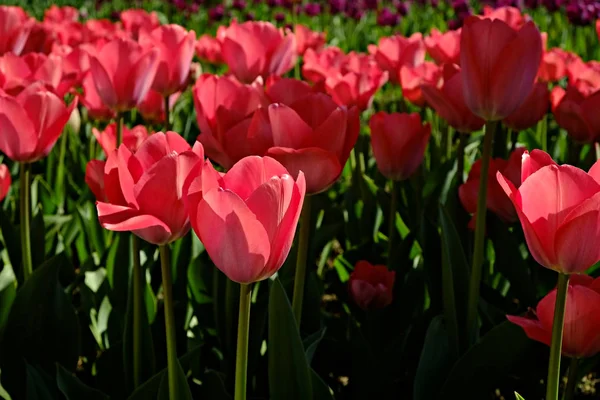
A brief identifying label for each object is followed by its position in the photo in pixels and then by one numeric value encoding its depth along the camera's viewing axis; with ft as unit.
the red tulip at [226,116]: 3.09
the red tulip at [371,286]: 3.51
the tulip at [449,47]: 4.20
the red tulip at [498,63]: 3.08
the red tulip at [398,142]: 3.63
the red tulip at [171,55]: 3.94
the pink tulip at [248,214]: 2.59
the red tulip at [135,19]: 5.81
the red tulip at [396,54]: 4.54
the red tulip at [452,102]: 3.57
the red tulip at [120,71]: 3.73
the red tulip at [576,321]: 2.84
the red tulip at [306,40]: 5.94
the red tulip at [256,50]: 4.18
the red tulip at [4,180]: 3.56
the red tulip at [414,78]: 4.25
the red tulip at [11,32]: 4.78
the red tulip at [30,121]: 3.30
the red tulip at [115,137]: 3.43
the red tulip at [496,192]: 3.51
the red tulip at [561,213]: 2.60
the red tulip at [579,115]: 3.76
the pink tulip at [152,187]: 2.71
